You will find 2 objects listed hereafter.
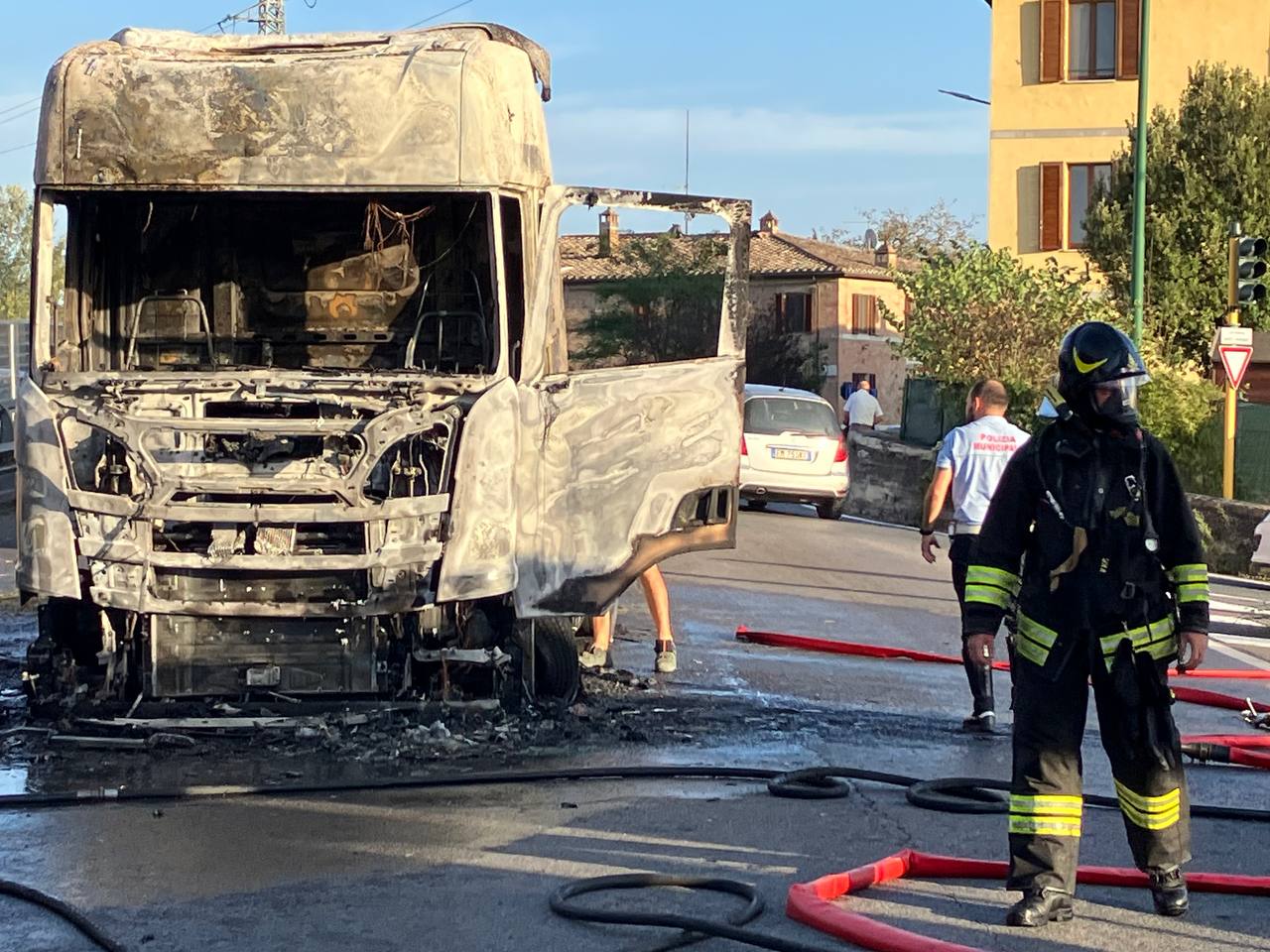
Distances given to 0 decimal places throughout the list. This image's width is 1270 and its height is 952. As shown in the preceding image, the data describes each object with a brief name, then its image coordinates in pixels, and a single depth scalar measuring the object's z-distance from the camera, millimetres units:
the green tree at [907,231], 76750
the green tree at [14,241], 85438
